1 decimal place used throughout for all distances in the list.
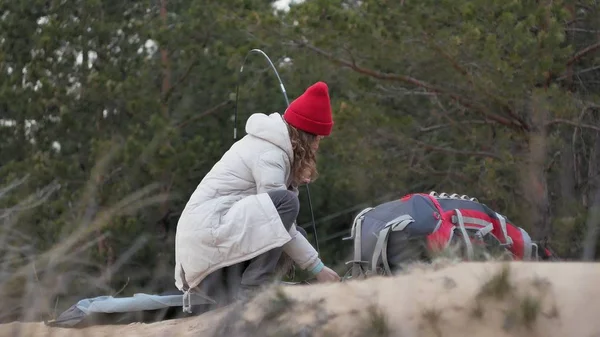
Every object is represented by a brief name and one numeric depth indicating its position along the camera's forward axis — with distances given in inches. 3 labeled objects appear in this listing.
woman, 355.9
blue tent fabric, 386.3
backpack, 356.2
